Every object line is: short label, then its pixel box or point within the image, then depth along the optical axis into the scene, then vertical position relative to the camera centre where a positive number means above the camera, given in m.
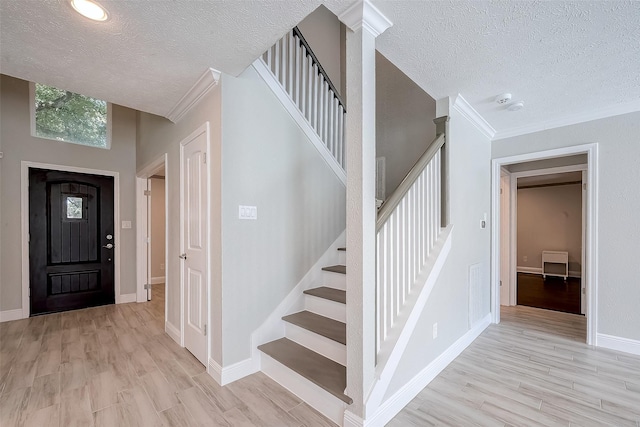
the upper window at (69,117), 3.79 +1.39
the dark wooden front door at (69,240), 3.74 -0.38
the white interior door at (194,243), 2.40 -0.27
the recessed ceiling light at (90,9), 1.45 +1.09
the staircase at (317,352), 1.80 -1.08
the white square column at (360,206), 1.56 +0.04
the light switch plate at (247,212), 2.23 +0.01
